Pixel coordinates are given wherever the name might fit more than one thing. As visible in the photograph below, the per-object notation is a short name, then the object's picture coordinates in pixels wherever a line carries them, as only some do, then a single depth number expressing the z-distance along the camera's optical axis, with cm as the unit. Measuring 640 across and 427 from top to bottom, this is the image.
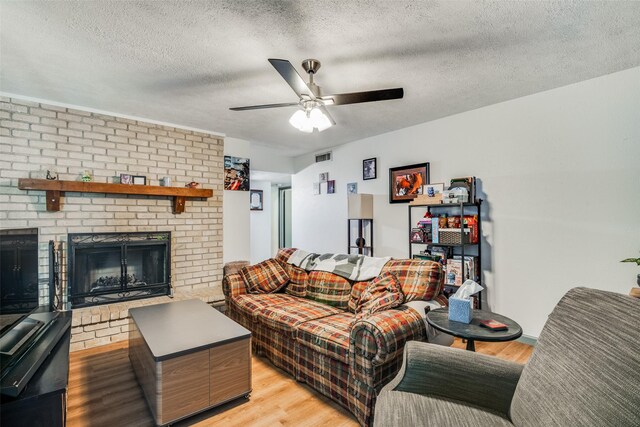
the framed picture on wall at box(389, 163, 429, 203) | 382
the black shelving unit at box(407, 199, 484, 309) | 316
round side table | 168
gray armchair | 89
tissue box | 187
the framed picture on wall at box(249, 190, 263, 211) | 681
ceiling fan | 202
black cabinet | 127
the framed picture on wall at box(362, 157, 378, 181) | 439
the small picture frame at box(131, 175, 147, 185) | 355
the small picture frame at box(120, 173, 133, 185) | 346
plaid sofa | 176
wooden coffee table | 180
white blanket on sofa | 270
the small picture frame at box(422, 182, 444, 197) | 339
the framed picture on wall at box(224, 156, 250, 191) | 439
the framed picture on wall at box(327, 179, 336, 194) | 502
